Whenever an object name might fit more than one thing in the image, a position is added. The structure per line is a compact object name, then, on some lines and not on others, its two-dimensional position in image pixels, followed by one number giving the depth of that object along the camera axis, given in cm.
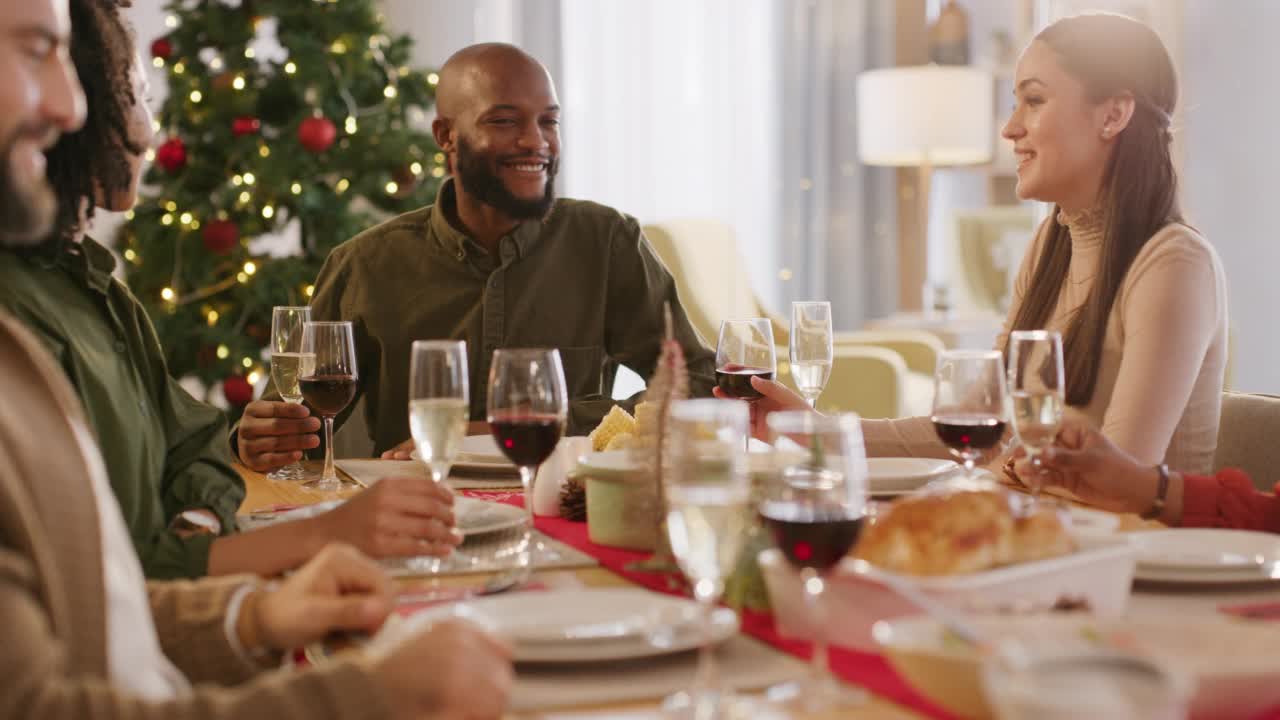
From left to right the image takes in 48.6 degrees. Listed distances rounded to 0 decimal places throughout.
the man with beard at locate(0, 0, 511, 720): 87
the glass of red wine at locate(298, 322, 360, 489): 189
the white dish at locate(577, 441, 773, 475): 154
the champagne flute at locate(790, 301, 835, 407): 204
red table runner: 99
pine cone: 172
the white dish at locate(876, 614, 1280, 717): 90
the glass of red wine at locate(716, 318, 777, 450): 192
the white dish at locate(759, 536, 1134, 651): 106
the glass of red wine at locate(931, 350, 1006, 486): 150
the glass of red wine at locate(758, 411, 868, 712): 100
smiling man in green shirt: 286
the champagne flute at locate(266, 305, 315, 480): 203
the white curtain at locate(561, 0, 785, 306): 609
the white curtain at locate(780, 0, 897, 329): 645
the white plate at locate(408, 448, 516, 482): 200
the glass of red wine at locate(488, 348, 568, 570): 142
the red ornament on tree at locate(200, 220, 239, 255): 465
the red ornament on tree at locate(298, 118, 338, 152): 468
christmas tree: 472
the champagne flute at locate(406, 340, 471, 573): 144
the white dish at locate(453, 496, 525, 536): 154
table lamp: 556
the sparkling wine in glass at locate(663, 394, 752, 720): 99
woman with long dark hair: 207
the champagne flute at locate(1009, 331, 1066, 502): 153
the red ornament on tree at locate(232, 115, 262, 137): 468
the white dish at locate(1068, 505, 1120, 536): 122
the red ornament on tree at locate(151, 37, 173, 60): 467
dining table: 95
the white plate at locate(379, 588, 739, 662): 103
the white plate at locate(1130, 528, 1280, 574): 127
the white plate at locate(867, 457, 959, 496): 172
